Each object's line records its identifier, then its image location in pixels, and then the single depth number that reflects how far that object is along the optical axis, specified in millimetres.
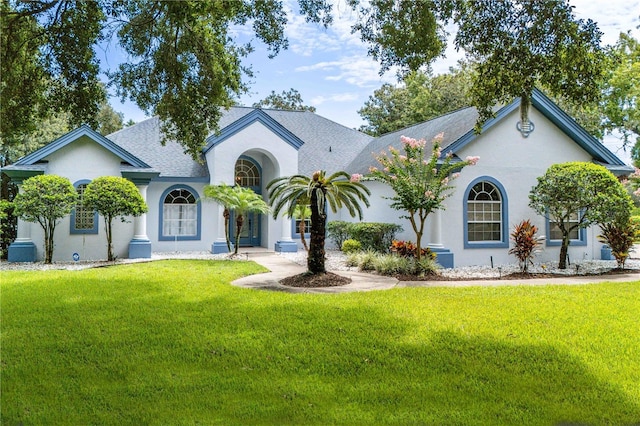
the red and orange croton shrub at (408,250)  13800
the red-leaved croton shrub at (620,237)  14078
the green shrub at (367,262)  13391
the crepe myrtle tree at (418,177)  12680
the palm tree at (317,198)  11273
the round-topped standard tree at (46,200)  14125
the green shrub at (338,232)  19391
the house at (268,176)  15016
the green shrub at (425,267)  12695
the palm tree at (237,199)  17000
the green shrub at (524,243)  13344
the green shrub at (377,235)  16781
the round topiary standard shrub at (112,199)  14789
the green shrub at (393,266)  12727
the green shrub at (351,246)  16938
